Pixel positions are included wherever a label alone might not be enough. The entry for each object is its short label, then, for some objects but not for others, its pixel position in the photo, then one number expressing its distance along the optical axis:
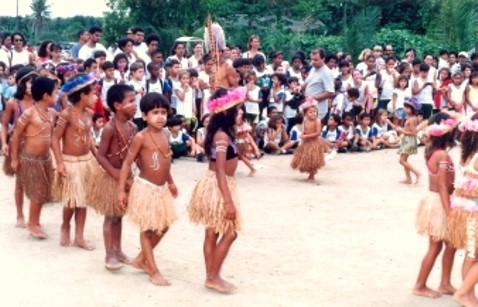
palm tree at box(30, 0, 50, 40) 74.47
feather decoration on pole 17.42
